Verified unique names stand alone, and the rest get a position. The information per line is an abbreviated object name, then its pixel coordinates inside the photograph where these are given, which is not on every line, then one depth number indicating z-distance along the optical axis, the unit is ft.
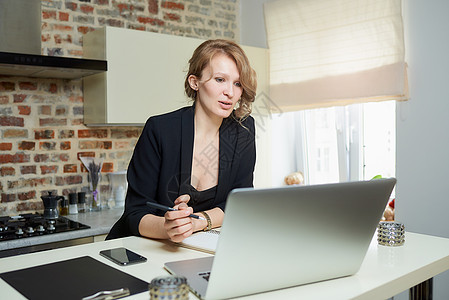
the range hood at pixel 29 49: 8.32
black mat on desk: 3.40
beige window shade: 9.84
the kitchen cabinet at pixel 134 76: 9.53
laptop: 3.01
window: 11.31
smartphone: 4.12
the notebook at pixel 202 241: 4.50
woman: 5.71
